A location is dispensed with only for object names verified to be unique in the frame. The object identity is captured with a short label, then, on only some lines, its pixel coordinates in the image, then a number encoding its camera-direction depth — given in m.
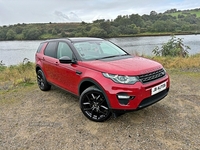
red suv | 2.89
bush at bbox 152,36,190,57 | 12.07
